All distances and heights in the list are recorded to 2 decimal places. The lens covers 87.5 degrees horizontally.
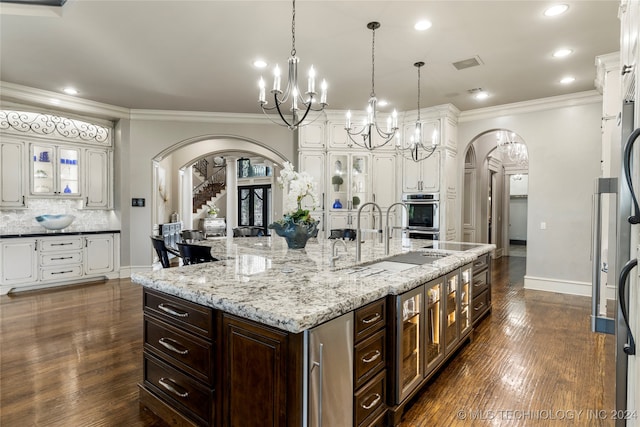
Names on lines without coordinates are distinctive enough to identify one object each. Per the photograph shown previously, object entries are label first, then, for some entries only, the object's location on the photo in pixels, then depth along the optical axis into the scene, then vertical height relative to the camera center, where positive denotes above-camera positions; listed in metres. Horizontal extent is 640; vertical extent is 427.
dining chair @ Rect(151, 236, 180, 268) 3.14 -0.39
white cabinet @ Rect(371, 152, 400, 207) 6.22 +0.60
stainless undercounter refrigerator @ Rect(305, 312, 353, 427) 1.37 -0.71
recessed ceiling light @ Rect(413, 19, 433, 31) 3.13 +1.76
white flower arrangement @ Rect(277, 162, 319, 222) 3.01 +0.18
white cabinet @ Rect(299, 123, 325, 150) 6.04 +1.29
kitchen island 1.37 -0.61
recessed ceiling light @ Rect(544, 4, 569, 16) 2.87 +1.75
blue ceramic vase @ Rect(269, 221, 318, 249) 3.19 -0.21
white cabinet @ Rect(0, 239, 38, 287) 4.88 -0.79
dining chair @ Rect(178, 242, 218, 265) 2.87 -0.38
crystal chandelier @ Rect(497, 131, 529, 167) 7.68 +1.53
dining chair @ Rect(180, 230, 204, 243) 4.14 -0.34
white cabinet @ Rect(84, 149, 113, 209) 5.89 +0.55
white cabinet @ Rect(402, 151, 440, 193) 5.83 +0.61
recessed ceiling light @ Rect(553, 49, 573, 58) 3.70 +1.77
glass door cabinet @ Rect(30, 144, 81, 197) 5.35 +0.63
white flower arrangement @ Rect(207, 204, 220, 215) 13.31 -0.04
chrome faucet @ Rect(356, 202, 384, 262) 2.41 -0.26
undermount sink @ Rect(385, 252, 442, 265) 2.76 -0.43
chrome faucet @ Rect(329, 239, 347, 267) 2.40 -0.39
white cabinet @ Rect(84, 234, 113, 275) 5.72 -0.79
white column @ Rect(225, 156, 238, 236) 12.02 +0.65
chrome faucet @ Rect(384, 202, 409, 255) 2.91 -0.28
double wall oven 5.82 -0.10
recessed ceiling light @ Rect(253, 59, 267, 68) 4.01 +1.78
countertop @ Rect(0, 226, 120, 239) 5.01 -0.38
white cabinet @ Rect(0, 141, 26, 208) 4.98 +0.52
